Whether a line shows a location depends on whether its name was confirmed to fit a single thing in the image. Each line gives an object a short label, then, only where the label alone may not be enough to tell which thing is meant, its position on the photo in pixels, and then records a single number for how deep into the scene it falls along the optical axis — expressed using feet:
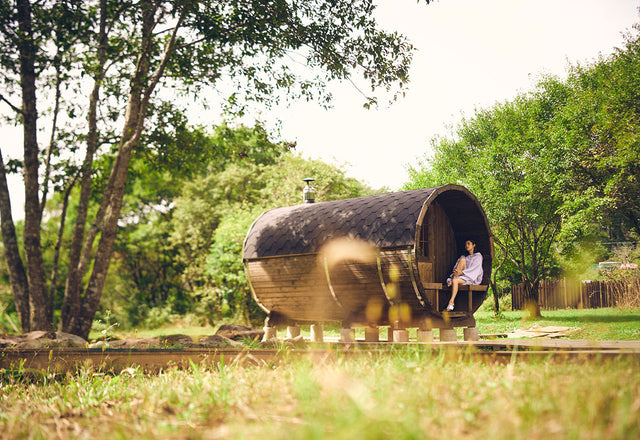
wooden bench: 32.32
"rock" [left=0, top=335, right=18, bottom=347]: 26.73
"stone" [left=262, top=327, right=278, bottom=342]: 37.01
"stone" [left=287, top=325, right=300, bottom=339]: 39.29
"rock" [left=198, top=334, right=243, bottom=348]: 24.52
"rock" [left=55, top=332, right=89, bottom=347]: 31.39
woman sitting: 34.91
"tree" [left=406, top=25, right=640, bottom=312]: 65.67
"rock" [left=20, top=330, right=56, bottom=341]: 31.55
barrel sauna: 30.30
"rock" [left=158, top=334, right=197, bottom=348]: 27.40
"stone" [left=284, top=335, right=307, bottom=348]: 22.82
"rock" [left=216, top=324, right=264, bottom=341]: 33.91
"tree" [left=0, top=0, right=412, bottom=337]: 33.40
